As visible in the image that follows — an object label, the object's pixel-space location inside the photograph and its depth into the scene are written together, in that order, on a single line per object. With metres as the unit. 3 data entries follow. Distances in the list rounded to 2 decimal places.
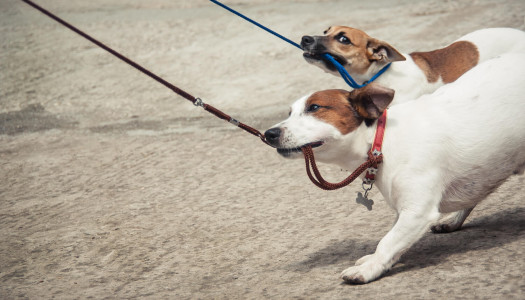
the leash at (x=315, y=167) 3.15
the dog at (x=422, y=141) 3.07
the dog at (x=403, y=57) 4.82
